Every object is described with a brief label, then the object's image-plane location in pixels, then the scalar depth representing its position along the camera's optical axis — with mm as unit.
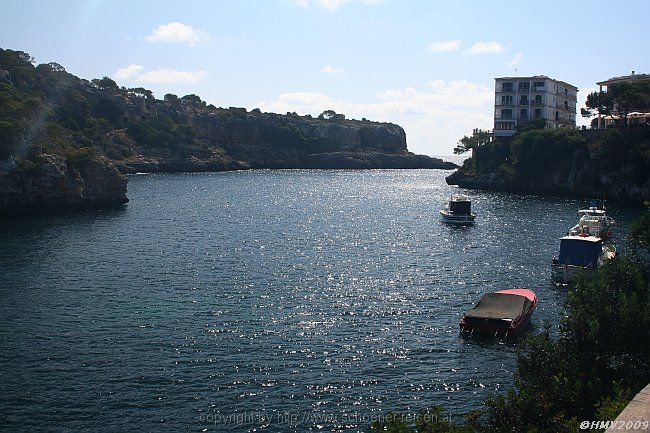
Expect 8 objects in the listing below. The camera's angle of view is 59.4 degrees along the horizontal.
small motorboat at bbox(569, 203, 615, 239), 65450
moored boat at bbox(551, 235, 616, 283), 52719
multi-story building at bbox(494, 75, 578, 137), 145750
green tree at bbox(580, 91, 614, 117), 122000
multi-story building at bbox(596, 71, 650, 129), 122900
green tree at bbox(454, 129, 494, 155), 159125
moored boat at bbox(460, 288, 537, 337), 38062
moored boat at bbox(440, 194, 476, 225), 89250
